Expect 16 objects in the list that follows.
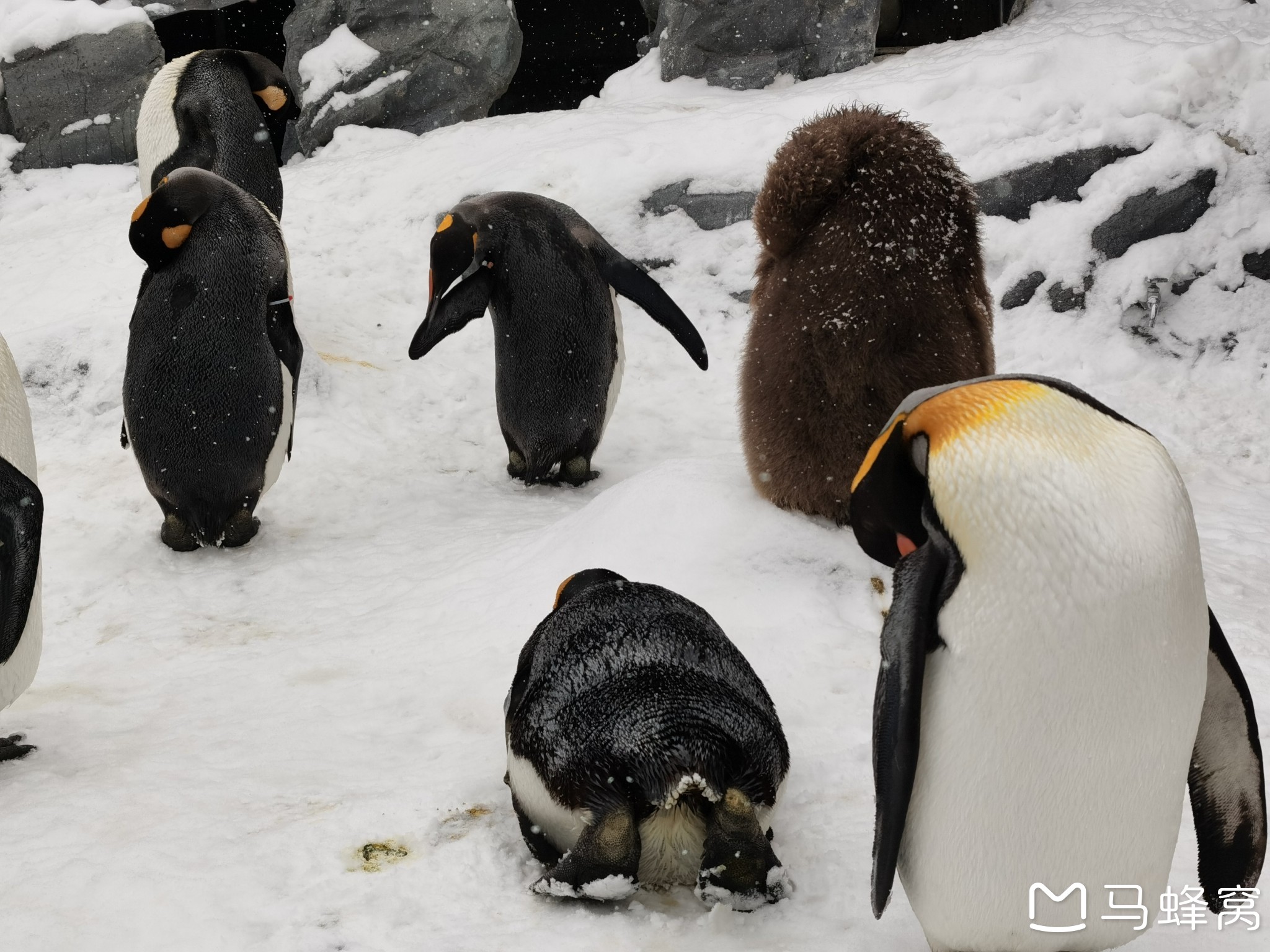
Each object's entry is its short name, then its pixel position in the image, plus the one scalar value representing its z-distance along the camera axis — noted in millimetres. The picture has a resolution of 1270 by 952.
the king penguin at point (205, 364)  3676
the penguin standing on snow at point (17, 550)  2230
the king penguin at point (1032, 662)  1479
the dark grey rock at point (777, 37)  6762
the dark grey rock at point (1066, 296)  4590
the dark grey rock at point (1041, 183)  4770
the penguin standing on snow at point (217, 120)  5332
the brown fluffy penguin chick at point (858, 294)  2816
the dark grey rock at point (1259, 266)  4516
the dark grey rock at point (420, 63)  7309
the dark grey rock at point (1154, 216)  4602
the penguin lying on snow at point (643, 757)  1777
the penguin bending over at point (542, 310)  4121
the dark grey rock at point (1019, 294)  4664
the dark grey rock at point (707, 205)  5234
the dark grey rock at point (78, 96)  7172
